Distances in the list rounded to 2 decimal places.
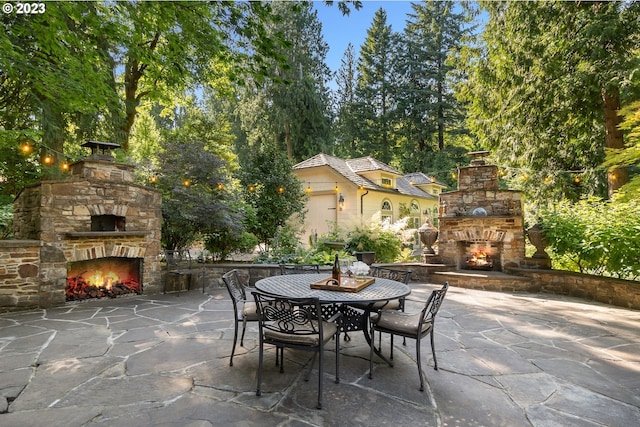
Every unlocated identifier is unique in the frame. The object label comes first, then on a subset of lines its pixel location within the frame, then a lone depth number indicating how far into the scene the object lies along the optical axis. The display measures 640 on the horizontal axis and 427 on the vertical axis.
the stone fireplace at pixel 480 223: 7.41
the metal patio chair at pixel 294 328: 2.55
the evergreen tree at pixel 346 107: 24.44
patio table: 2.90
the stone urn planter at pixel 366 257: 7.85
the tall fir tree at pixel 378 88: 24.66
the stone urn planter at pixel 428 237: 8.22
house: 14.88
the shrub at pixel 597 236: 5.36
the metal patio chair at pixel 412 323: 2.84
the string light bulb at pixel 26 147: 5.75
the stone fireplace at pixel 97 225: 5.24
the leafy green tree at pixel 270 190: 10.42
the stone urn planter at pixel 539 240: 6.79
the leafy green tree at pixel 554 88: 6.98
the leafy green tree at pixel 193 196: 6.97
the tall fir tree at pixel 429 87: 23.84
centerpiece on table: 3.65
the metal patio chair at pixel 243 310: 3.19
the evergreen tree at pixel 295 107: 18.69
